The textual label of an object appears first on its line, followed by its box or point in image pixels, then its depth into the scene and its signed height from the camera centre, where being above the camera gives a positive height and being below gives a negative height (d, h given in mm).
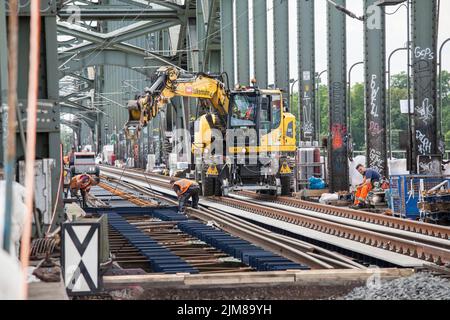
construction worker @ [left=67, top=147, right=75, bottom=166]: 44453 -96
